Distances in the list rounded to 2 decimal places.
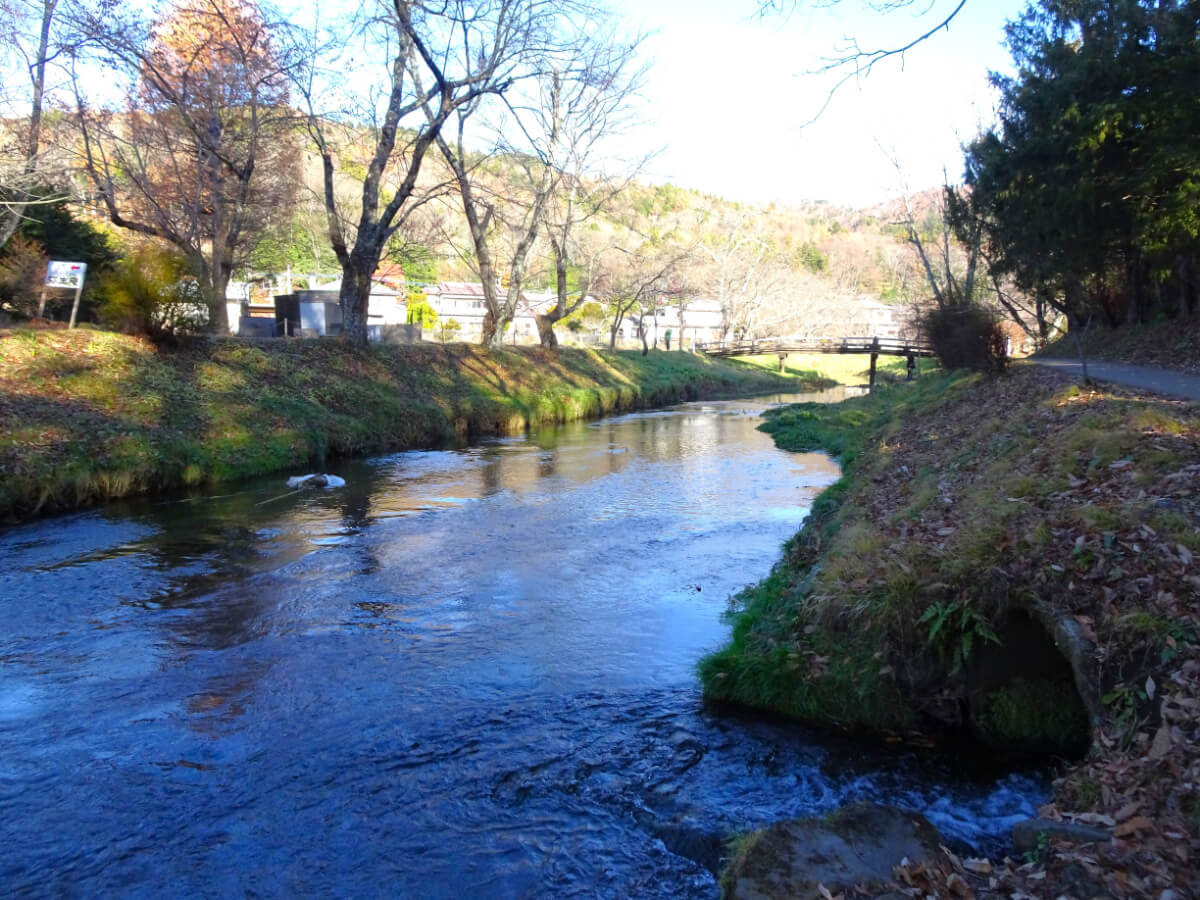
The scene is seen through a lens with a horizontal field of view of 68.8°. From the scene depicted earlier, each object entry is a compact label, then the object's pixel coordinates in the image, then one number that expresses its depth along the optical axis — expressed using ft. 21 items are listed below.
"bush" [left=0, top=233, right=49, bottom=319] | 68.90
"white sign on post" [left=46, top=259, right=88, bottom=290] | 60.59
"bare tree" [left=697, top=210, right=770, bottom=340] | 256.32
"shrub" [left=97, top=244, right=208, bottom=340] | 63.87
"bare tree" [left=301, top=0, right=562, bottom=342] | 76.23
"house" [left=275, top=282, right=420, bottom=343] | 101.96
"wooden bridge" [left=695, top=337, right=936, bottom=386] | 166.50
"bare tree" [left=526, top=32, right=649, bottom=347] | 113.81
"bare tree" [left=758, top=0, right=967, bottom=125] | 22.67
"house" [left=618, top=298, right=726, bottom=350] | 290.15
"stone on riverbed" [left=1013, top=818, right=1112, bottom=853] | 13.46
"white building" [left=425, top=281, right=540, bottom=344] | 270.87
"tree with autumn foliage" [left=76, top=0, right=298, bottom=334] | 73.72
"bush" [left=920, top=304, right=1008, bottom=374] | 67.77
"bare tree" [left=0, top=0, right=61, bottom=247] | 67.05
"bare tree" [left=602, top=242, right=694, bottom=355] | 162.81
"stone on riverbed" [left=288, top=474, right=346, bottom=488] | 53.67
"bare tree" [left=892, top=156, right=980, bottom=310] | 80.94
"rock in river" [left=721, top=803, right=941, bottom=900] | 13.89
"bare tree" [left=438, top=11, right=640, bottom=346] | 98.47
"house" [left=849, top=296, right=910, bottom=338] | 304.24
